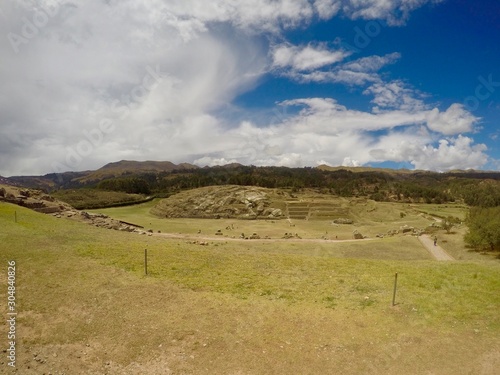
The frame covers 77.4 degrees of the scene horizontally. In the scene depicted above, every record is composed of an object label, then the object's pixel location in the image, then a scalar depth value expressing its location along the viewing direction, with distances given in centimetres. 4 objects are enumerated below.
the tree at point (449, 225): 5230
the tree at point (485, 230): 3669
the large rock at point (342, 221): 8369
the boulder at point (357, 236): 5680
